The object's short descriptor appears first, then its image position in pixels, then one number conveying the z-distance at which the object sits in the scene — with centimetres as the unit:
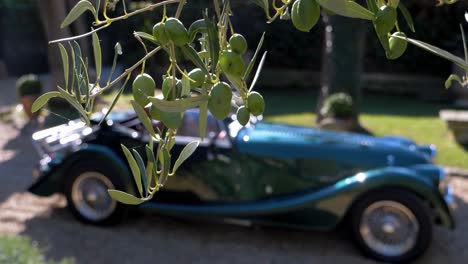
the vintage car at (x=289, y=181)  433
